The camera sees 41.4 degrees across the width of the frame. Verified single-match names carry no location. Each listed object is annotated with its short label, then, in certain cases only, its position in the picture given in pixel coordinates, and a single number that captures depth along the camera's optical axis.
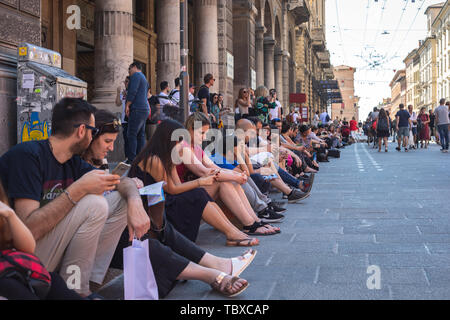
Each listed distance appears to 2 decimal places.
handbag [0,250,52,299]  2.44
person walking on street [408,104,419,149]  24.52
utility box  6.37
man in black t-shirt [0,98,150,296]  3.20
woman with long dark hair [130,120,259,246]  4.48
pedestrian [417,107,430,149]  24.72
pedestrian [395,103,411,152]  21.92
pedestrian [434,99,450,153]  20.52
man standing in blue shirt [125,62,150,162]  9.48
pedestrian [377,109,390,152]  21.45
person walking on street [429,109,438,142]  29.54
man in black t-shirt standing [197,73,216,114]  12.27
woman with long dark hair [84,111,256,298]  3.59
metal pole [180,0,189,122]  9.56
